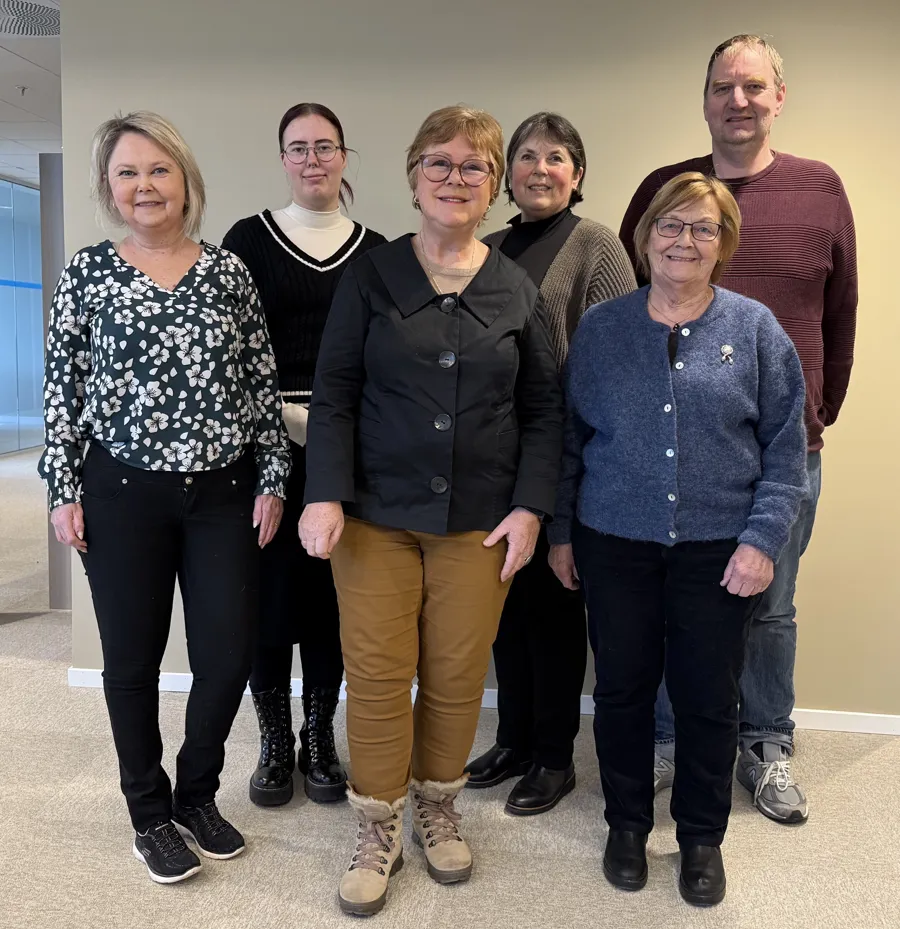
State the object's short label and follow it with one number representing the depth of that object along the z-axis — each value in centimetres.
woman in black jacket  171
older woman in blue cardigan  173
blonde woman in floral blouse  174
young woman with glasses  205
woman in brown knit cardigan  203
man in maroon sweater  207
